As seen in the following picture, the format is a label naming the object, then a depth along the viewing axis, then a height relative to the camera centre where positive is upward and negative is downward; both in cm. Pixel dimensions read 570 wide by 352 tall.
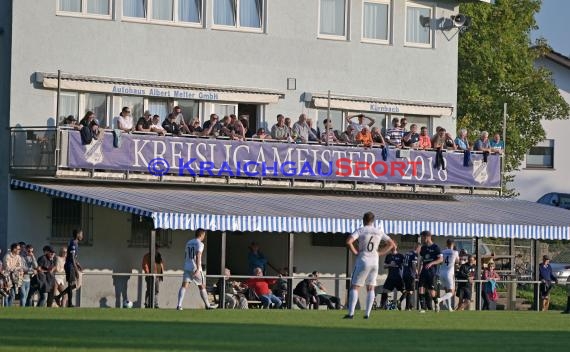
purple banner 3900 +97
